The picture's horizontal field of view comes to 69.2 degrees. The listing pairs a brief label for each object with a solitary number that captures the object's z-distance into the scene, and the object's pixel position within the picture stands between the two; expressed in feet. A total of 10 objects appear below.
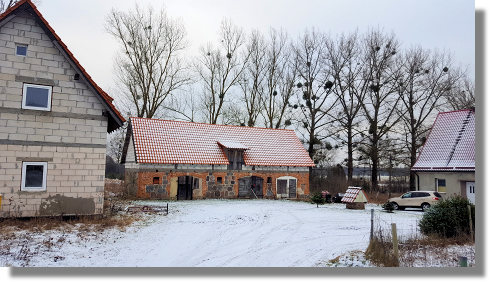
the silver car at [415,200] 55.49
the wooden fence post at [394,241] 22.76
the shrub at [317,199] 61.26
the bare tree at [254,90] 95.80
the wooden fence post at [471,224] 27.14
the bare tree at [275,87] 94.12
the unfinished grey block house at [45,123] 32.55
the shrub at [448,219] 29.17
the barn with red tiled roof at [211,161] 61.98
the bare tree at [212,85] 92.99
